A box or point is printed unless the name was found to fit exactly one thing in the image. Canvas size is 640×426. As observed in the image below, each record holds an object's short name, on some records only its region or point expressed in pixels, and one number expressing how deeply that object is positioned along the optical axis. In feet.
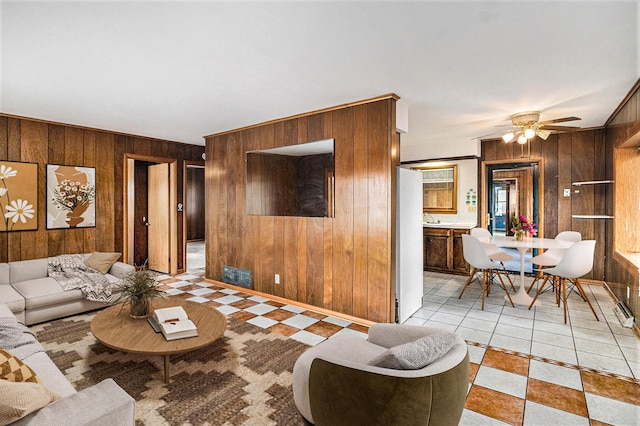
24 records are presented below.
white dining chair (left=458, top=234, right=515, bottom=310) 13.60
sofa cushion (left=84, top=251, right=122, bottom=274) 14.14
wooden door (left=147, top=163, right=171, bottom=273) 19.75
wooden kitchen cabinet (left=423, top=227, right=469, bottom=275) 19.33
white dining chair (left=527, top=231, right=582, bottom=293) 14.61
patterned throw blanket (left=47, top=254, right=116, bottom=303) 12.33
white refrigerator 11.80
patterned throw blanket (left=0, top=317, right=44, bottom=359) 6.97
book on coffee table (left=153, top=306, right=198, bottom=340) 7.93
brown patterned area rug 6.68
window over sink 20.62
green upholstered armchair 4.31
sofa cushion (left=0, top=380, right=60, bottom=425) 3.95
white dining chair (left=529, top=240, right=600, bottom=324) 11.93
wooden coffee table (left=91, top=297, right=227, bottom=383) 7.42
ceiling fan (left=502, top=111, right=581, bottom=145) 13.25
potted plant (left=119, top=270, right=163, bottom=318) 9.05
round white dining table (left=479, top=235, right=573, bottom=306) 13.36
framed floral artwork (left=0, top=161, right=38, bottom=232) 13.32
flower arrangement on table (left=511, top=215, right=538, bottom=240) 14.66
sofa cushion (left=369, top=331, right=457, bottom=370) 4.62
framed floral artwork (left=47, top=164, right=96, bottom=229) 14.57
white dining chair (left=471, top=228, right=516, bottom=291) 14.82
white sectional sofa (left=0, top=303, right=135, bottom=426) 4.18
